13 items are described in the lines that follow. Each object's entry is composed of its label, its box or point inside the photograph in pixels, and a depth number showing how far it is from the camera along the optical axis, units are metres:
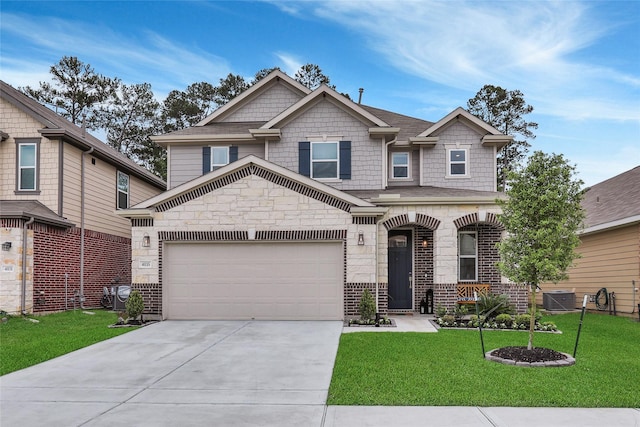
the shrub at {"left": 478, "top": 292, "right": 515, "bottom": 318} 13.78
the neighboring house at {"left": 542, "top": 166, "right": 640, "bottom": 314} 15.55
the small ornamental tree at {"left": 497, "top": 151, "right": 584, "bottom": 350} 9.12
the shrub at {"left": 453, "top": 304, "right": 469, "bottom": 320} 13.94
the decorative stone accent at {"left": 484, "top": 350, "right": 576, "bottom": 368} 8.60
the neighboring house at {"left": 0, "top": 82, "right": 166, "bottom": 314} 14.92
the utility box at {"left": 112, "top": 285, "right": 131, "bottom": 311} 16.84
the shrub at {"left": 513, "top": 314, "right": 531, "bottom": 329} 12.87
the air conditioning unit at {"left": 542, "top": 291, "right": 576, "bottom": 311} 18.27
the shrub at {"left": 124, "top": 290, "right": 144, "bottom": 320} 13.44
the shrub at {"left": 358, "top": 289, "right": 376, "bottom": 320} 13.24
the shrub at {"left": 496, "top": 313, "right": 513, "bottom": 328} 12.94
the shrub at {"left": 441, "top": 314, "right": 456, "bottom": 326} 13.20
